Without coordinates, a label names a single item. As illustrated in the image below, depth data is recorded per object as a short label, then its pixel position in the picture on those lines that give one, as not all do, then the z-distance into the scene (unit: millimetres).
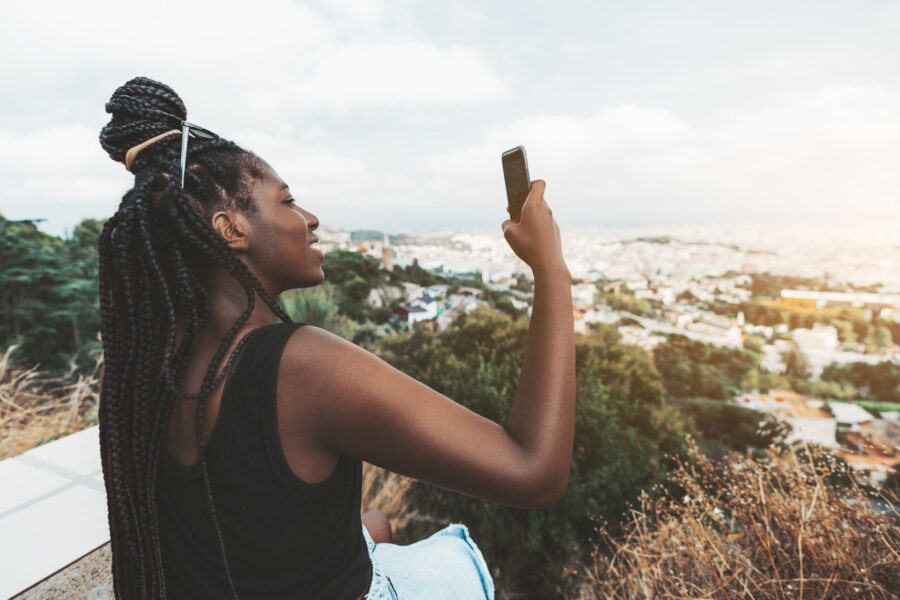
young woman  717
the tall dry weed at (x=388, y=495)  2965
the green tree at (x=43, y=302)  6480
